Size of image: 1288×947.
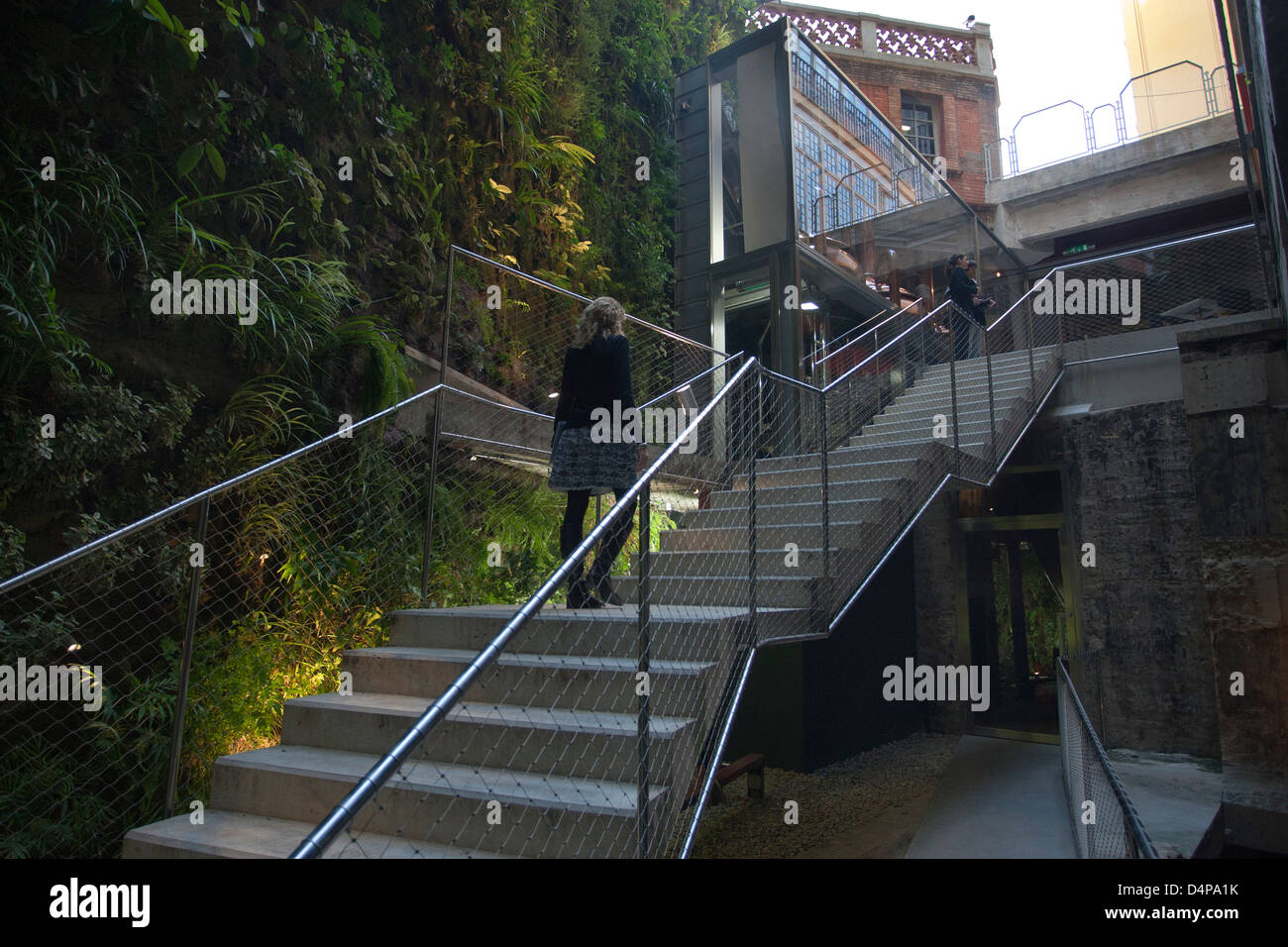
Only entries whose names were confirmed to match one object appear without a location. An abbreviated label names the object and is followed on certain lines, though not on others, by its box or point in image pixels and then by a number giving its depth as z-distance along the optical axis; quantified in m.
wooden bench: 4.51
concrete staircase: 2.18
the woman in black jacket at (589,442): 3.25
